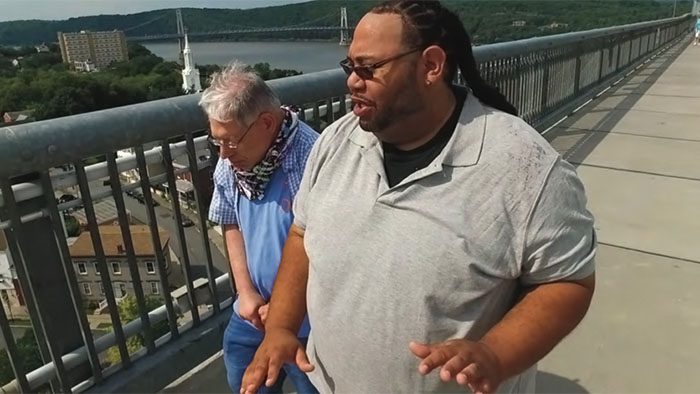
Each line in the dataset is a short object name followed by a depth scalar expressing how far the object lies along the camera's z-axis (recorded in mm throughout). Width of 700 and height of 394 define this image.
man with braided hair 1338
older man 1960
